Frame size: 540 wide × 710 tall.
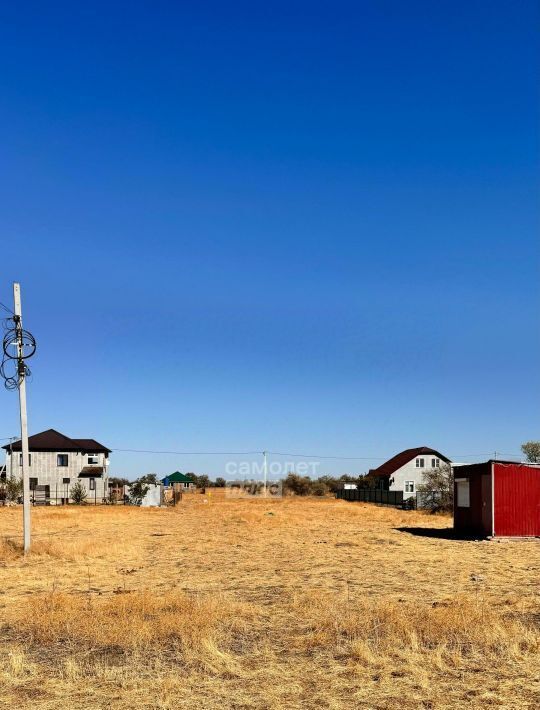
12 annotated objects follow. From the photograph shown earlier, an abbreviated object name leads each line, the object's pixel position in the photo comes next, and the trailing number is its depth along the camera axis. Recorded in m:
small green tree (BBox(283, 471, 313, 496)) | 110.62
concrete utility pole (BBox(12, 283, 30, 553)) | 22.47
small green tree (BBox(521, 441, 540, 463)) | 86.45
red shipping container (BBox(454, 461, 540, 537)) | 29.73
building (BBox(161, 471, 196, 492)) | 115.31
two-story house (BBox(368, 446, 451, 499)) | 83.69
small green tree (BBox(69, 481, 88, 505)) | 67.81
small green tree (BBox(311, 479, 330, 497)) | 110.00
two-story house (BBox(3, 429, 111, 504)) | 71.25
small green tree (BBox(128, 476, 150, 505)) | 70.06
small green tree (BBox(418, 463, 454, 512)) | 56.84
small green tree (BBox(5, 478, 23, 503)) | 63.88
